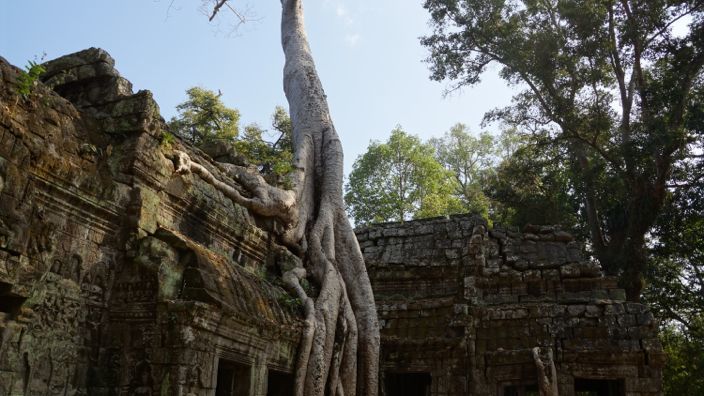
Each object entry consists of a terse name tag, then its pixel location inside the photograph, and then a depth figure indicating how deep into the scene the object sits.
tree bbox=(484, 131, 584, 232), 15.55
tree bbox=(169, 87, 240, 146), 17.52
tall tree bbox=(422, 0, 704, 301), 12.66
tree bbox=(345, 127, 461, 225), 21.89
